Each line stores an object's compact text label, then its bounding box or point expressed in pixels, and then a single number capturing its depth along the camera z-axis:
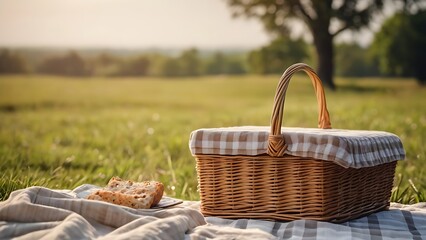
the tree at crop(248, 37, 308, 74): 20.45
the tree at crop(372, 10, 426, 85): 19.39
